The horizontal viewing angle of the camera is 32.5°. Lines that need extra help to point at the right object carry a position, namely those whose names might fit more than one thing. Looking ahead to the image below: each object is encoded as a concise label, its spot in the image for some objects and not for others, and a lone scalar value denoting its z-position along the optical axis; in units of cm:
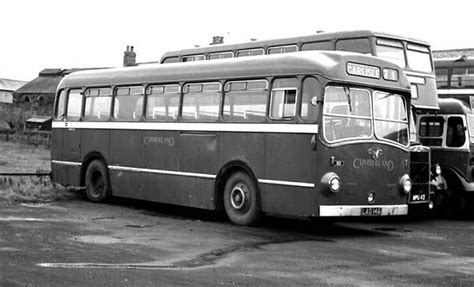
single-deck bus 1362
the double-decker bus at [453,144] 1819
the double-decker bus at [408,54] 1627
